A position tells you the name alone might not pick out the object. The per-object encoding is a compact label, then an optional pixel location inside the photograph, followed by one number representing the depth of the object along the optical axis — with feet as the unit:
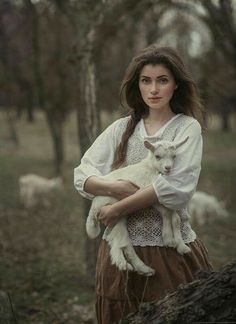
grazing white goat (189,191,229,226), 34.14
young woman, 8.77
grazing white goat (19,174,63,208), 38.32
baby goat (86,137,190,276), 8.96
